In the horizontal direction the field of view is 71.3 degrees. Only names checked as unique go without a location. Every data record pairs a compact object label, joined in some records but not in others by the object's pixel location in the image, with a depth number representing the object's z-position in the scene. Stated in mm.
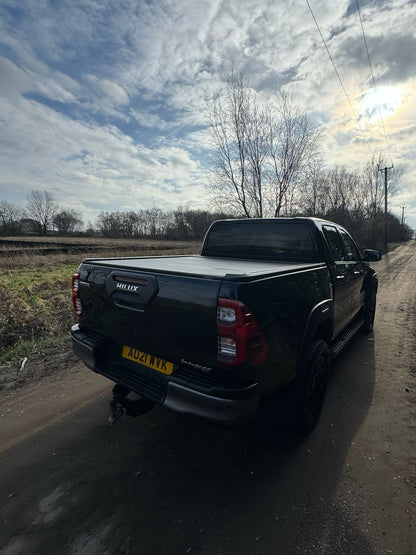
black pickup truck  1858
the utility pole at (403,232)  80031
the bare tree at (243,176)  15109
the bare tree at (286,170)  15406
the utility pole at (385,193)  35000
